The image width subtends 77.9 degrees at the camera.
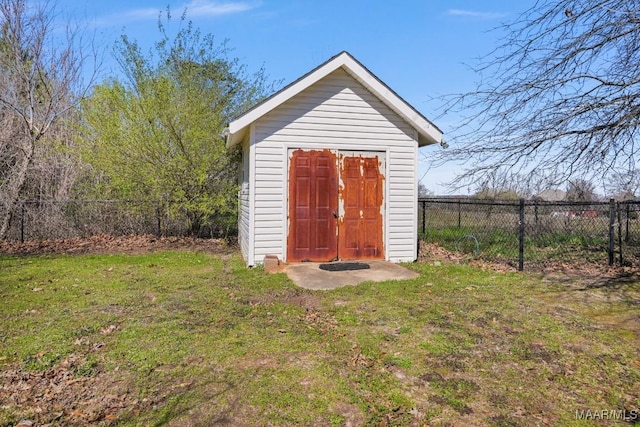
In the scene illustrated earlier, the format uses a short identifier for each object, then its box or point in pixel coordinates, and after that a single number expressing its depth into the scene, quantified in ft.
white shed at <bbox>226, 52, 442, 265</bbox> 25.84
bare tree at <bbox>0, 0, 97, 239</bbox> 36.06
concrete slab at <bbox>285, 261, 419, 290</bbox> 21.61
